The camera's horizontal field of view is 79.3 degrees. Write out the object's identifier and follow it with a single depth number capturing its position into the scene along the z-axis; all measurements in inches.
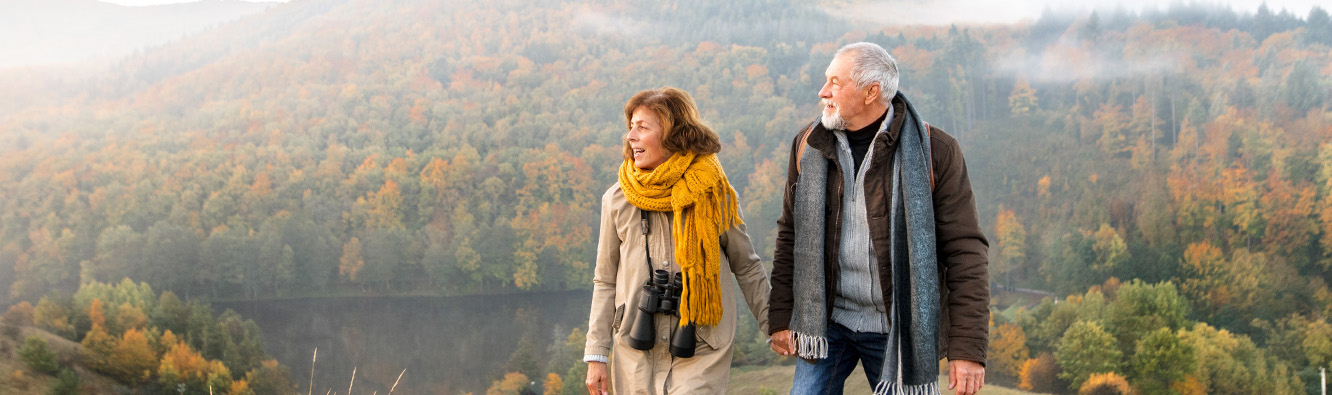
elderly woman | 103.8
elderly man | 86.2
